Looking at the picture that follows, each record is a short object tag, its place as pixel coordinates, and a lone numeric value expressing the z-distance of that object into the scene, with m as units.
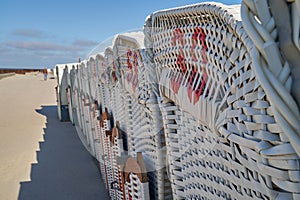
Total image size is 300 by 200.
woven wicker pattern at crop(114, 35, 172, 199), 1.43
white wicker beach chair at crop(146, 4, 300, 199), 0.55
